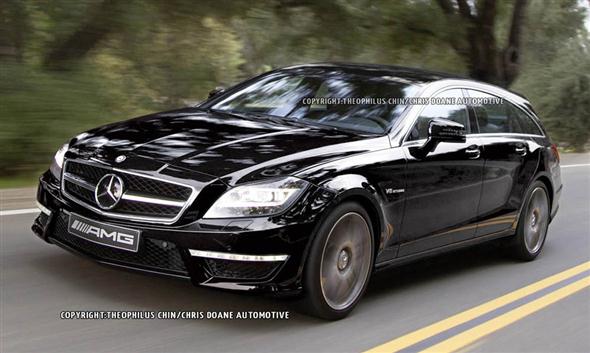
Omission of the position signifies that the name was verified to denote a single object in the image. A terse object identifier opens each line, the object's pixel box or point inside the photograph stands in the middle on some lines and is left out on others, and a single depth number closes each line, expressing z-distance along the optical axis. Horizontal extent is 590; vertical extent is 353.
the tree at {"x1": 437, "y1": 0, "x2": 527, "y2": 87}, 16.20
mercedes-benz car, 4.27
